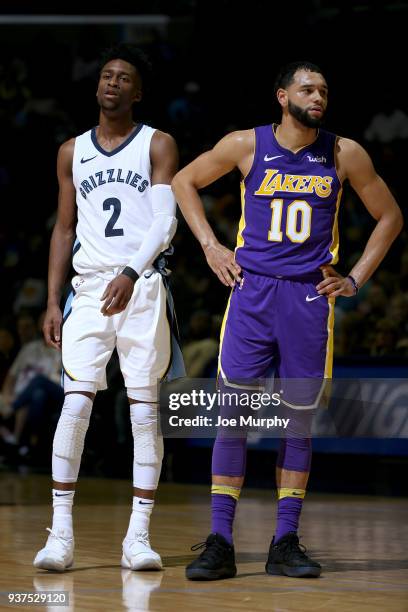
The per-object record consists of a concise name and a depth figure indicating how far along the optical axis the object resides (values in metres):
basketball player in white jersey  9.82
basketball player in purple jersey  9.66
